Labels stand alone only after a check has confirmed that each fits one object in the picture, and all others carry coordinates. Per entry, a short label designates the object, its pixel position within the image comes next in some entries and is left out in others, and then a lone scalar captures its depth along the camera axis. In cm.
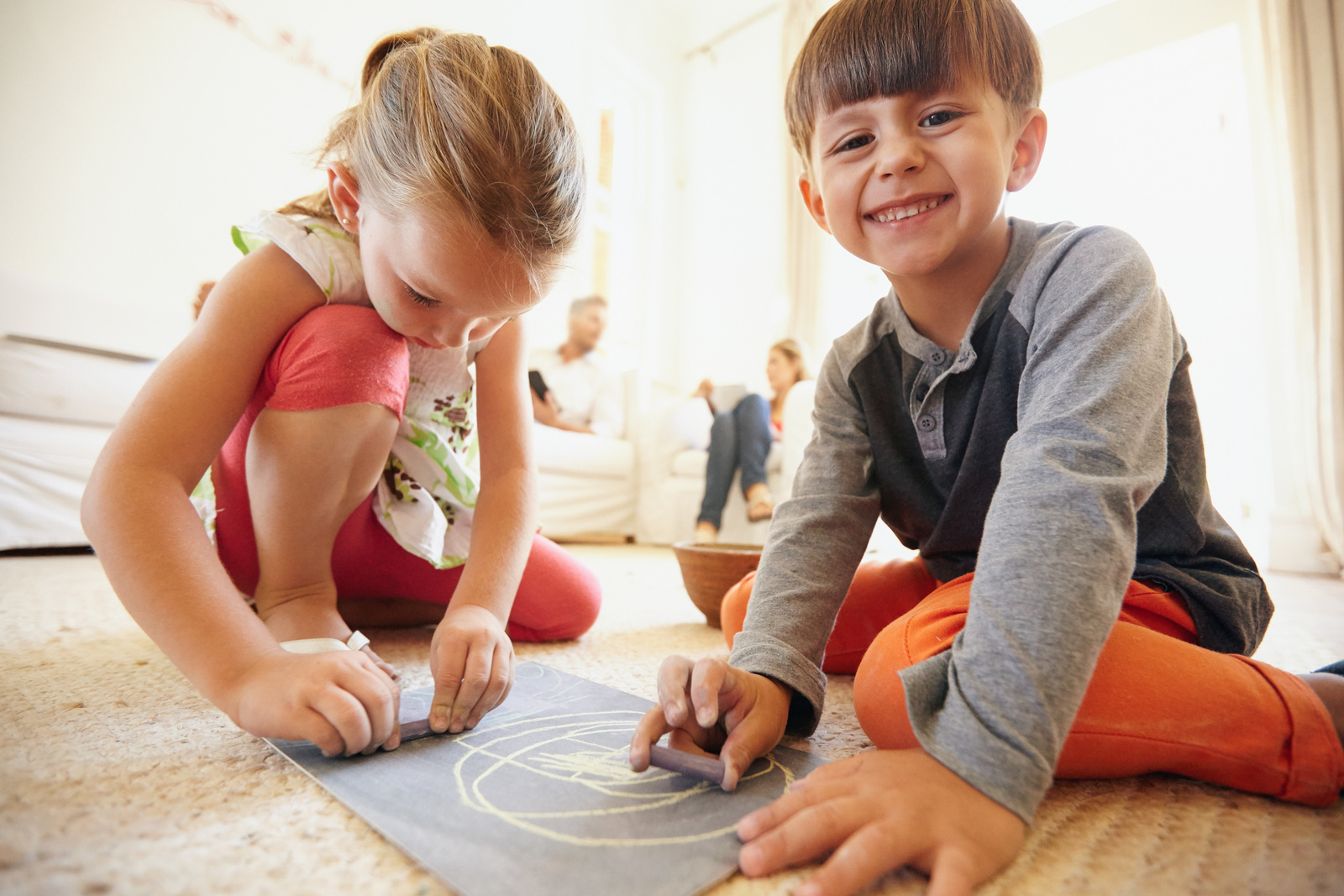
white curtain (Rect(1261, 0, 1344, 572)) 198
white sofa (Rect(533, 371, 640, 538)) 233
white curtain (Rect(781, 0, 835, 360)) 338
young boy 34
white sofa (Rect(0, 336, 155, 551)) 141
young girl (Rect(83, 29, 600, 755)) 46
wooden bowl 91
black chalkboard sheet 32
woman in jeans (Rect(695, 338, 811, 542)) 220
